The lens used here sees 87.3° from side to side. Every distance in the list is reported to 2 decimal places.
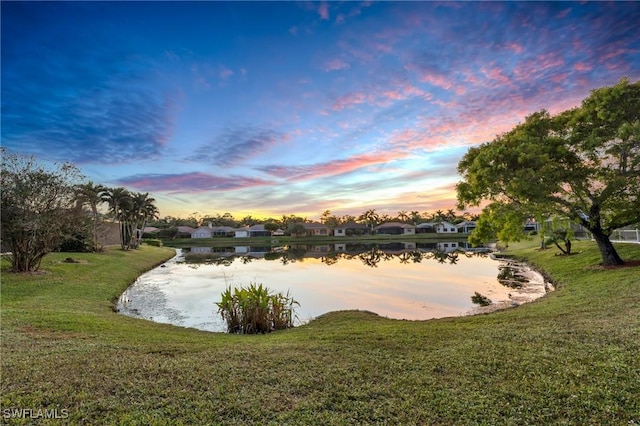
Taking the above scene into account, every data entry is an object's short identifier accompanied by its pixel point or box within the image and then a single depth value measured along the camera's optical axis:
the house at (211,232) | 85.38
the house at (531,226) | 72.50
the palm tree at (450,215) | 100.03
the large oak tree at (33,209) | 16.05
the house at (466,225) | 81.88
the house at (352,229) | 87.82
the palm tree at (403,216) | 103.60
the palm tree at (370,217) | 98.80
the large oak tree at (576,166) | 14.59
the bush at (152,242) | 54.82
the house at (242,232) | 88.06
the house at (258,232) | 87.62
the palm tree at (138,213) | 41.91
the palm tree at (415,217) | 100.25
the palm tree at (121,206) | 39.92
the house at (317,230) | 86.82
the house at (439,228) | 84.31
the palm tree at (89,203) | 20.50
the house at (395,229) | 87.00
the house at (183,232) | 84.16
